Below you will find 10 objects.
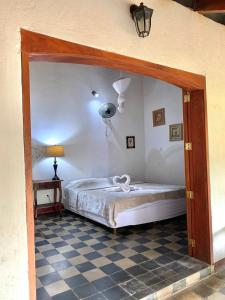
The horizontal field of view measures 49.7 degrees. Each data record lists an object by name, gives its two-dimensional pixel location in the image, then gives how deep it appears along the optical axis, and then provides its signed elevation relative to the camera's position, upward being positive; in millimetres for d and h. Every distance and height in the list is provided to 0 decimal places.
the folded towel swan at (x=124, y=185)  4578 -740
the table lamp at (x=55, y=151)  5055 -48
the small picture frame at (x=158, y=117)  6089 +748
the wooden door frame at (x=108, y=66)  1539 +642
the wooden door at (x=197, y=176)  2730 -362
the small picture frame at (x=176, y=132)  5539 +314
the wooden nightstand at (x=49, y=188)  4859 -874
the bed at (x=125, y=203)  3895 -975
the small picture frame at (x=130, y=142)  6477 +126
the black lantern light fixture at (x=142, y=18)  1986 +1073
